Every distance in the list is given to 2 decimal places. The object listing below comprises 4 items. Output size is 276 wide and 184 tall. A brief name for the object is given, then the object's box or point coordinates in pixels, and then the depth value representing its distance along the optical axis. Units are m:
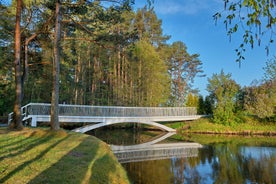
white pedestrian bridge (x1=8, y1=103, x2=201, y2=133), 12.73
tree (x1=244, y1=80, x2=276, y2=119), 17.72
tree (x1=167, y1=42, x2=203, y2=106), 31.45
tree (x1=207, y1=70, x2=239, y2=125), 19.23
